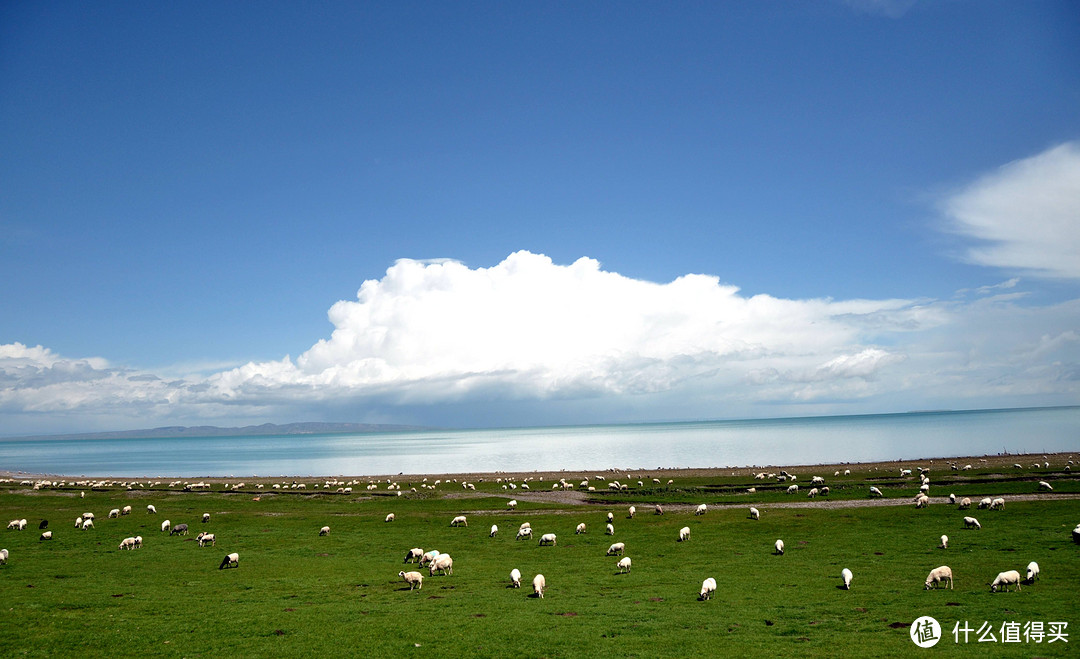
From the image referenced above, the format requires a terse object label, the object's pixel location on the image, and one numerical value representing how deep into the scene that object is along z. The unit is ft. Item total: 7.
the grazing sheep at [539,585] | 79.00
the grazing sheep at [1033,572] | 72.95
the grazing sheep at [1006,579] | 70.38
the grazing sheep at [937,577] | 74.74
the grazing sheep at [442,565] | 94.27
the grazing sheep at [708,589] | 75.35
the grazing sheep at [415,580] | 84.64
